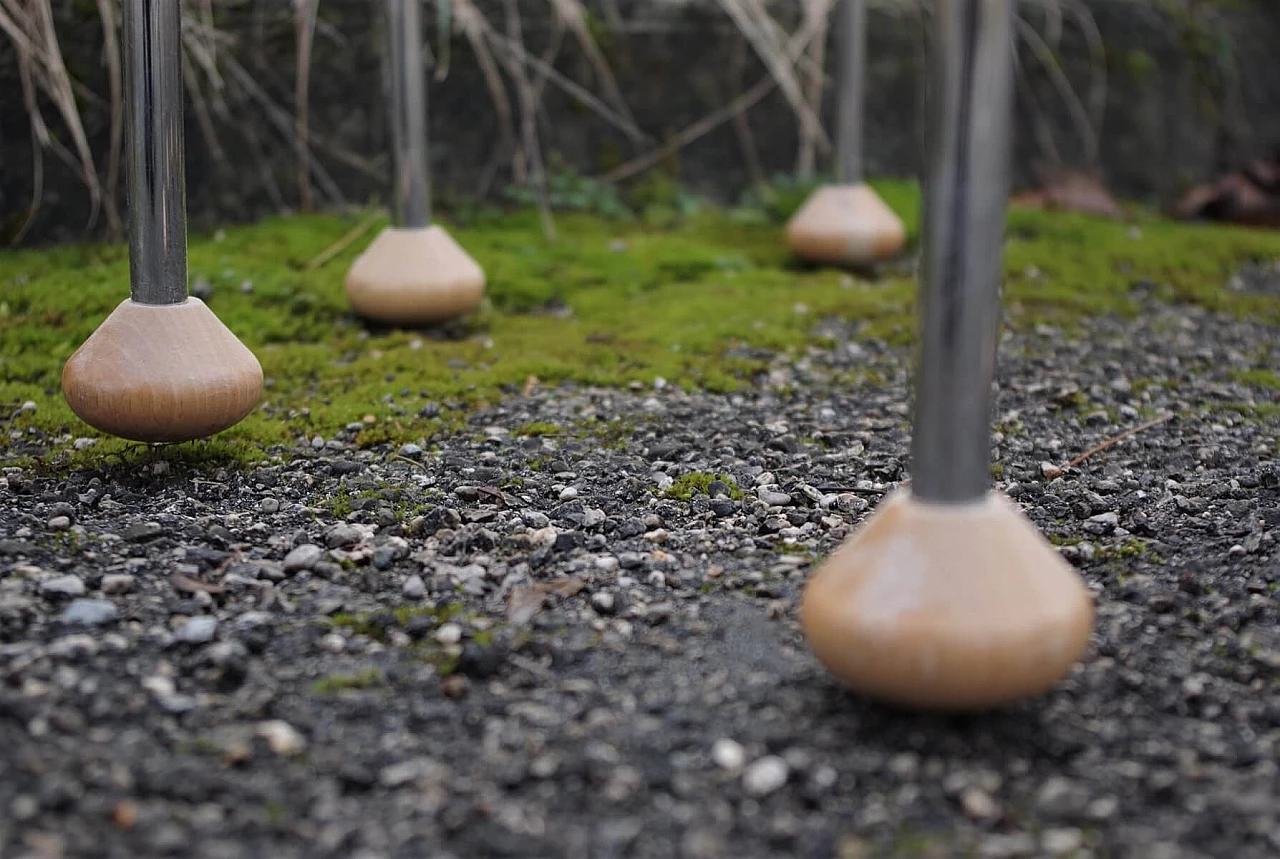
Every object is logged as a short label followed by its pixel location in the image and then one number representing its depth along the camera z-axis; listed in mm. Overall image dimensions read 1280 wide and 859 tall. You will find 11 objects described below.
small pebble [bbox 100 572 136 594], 573
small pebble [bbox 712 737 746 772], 510
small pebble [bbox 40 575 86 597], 568
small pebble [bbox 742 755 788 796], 502
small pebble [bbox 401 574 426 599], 580
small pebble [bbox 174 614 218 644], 551
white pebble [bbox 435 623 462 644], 559
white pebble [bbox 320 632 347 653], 554
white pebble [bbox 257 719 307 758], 514
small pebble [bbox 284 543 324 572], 592
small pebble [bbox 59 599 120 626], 557
